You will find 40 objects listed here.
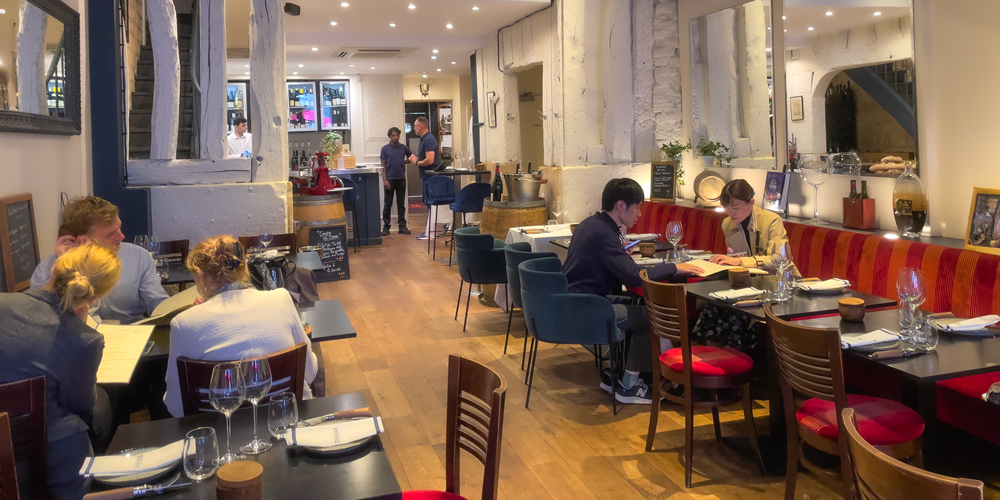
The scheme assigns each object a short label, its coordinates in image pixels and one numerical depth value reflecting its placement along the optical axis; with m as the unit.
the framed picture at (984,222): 4.03
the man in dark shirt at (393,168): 11.82
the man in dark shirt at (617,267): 4.40
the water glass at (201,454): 1.81
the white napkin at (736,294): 3.57
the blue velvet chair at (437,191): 10.35
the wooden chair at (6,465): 1.87
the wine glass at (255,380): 2.00
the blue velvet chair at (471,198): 9.48
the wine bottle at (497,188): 8.49
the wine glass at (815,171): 5.64
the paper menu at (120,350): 2.63
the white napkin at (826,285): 3.70
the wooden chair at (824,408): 2.56
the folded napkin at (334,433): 2.03
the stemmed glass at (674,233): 4.83
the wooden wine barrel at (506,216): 7.52
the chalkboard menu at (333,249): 7.46
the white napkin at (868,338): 2.75
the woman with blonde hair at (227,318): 2.55
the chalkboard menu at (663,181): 7.34
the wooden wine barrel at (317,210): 8.09
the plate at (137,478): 1.82
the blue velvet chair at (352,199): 10.57
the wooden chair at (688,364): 3.41
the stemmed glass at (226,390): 1.96
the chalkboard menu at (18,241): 3.48
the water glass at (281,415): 1.99
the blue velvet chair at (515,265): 4.82
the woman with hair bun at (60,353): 2.22
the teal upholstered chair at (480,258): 5.98
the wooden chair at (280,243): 5.23
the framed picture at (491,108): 10.67
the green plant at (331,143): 11.39
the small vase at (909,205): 4.61
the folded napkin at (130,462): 1.86
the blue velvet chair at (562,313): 4.16
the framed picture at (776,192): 6.04
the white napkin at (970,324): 2.90
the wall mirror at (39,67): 3.42
